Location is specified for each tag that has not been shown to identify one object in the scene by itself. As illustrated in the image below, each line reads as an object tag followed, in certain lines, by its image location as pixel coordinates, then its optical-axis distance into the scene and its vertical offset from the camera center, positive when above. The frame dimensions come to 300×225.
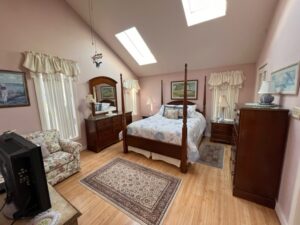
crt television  0.72 -0.43
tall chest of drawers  1.66 -0.78
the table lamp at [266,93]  1.92 -0.03
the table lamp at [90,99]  3.51 -0.08
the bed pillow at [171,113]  3.86 -0.56
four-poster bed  2.48 -1.03
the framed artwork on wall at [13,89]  2.25 +0.14
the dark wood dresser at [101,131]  3.43 -0.94
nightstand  3.66 -1.04
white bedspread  2.59 -0.75
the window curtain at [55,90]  2.59 +0.14
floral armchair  2.23 -1.01
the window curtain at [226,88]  3.78 +0.14
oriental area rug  1.76 -1.44
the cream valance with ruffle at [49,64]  2.46 +0.63
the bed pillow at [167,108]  4.11 -0.42
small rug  2.86 -1.41
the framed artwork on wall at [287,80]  1.50 +0.14
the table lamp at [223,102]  3.79 -0.26
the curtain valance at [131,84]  4.82 +0.37
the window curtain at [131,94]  4.91 +0.03
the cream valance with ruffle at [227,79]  3.72 +0.38
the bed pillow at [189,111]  3.92 -0.50
